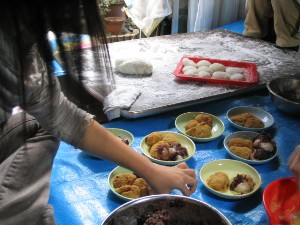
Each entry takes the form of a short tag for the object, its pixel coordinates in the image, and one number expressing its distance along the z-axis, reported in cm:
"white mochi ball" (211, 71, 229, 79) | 212
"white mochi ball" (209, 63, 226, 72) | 222
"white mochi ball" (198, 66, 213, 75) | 219
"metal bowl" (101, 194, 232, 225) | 97
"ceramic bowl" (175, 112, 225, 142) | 167
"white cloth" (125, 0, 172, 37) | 390
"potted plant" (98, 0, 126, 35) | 397
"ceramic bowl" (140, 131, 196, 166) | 145
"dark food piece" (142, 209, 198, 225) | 97
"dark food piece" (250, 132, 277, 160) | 151
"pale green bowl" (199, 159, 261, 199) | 140
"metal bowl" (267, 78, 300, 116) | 198
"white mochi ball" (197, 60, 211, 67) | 229
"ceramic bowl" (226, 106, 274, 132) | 182
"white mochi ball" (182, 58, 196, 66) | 229
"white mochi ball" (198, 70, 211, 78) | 213
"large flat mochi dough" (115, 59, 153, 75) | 215
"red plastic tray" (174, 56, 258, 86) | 209
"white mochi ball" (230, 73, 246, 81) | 211
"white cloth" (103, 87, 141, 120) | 176
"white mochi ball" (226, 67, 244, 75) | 219
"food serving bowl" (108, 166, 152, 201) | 127
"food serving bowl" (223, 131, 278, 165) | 150
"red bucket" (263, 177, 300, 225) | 116
